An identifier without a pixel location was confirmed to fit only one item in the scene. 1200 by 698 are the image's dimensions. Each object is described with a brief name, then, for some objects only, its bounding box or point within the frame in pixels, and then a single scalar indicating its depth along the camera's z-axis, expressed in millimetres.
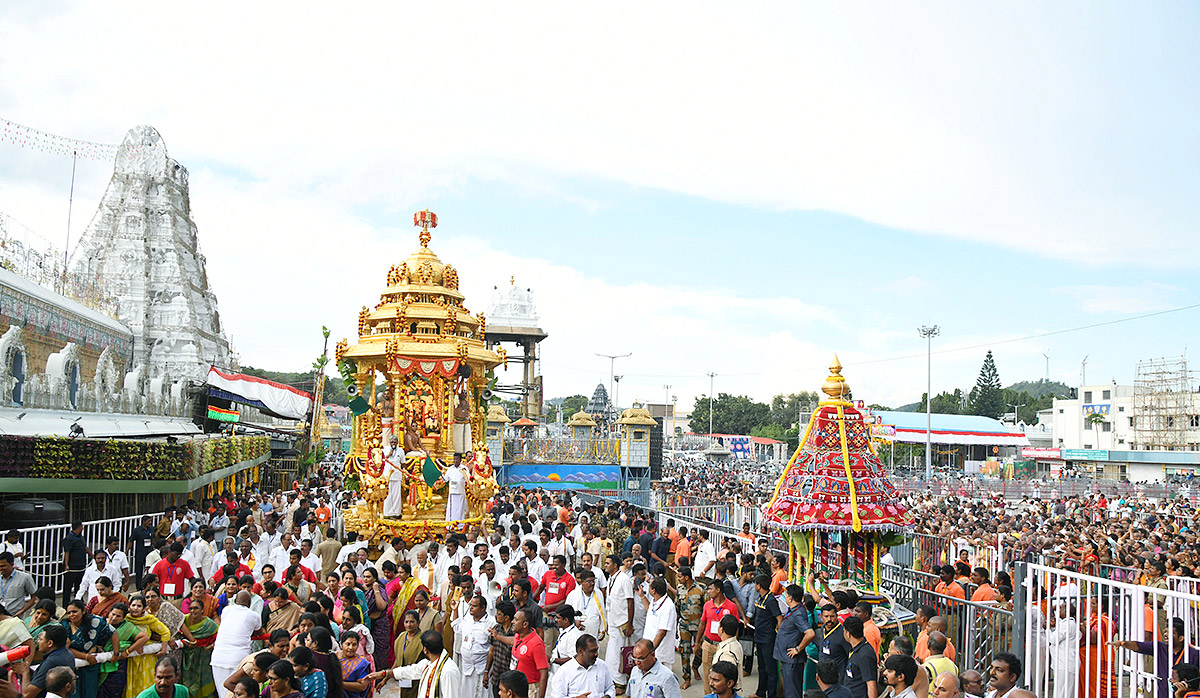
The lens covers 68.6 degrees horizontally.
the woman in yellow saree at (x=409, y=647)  7078
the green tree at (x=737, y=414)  95188
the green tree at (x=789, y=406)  101438
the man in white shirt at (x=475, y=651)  6910
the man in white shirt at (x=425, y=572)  9680
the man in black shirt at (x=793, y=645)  7355
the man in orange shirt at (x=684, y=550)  12242
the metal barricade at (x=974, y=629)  8070
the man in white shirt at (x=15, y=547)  10766
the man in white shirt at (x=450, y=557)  10039
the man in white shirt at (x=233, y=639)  6664
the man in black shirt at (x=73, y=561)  11234
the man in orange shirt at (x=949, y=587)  8820
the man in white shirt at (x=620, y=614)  8320
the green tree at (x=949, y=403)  100375
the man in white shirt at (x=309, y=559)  9797
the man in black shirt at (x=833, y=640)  6719
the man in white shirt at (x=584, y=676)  5672
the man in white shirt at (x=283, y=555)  10328
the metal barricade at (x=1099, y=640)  6402
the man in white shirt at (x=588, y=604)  8109
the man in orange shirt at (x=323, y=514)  15050
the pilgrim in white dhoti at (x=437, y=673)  5836
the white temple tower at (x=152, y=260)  44531
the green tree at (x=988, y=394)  94250
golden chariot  15523
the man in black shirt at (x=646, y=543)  12820
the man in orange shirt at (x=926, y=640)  6403
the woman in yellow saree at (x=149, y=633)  6738
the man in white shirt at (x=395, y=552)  10954
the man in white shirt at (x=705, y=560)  10883
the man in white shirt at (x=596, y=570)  9243
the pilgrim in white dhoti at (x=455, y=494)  15336
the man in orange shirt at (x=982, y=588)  8852
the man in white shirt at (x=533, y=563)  10547
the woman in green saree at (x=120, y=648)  6602
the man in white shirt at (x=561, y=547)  12082
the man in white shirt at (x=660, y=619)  7492
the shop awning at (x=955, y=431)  59062
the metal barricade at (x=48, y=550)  12008
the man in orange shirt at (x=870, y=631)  6961
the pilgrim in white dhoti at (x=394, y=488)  15320
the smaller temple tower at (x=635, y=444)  32312
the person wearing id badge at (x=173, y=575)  9117
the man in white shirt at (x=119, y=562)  9916
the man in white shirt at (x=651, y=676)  5578
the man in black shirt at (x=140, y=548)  12383
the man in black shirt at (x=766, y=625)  8312
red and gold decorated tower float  9289
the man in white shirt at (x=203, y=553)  10656
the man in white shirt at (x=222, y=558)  9922
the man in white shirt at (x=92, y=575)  9094
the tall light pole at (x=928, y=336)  43031
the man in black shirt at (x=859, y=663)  6289
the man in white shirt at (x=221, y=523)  13859
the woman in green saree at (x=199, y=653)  7156
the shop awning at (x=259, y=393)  25125
